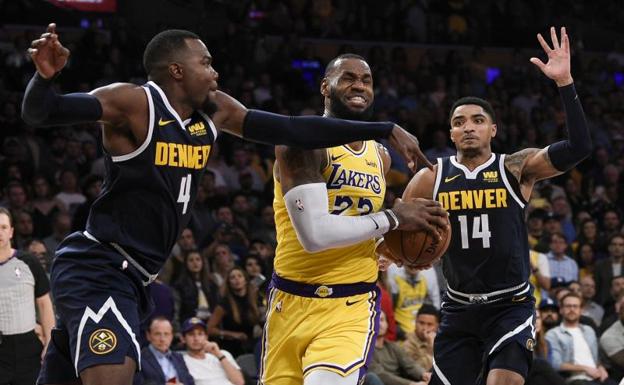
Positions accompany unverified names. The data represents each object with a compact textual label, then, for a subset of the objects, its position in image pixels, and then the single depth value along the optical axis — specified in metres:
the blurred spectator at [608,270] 12.15
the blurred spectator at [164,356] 8.98
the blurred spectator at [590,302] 11.77
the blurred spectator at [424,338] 10.16
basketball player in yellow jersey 5.06
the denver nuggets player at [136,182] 4.37
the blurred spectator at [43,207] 10.70
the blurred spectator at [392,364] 9.80
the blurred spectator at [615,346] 10.51
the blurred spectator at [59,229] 10.30
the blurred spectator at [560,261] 12.00
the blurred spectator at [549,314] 10.76
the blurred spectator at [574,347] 10.42
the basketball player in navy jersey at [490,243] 6.18
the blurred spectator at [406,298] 10.88
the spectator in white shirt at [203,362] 9.34
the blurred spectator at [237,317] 10.20
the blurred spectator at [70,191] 11.26
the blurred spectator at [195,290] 10.34
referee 7.76
